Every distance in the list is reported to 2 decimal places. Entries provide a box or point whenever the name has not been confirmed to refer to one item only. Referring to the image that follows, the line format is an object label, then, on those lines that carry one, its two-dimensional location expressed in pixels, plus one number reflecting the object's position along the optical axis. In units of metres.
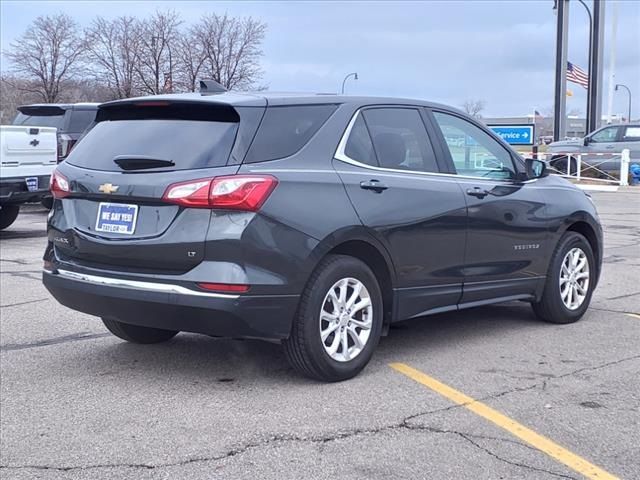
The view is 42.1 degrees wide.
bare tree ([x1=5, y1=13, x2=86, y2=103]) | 40.28
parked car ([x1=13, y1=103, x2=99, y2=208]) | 16.06
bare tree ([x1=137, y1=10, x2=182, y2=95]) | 39.66
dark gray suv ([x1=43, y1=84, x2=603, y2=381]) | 4.64
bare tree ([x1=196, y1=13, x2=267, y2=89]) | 40.62
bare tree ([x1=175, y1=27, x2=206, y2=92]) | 39.59
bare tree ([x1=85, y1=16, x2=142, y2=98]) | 39.69
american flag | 32.56
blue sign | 27.34
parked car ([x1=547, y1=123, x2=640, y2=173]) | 26.17
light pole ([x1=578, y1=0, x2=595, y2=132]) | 32.41
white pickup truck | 12.58
